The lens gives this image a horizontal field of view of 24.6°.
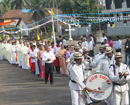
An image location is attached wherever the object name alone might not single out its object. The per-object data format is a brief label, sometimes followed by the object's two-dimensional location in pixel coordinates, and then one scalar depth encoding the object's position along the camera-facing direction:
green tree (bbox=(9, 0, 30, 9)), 74.01
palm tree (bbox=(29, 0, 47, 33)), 52.44
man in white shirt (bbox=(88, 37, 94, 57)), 18.53
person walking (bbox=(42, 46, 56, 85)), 12.34
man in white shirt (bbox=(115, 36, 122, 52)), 18.12
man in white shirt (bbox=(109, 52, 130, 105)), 6.98
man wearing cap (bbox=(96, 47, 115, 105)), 8.26
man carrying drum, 7.09
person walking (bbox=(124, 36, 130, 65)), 16.46
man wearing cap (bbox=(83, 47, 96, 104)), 8.10
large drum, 7.03
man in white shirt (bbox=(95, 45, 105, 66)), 9.22
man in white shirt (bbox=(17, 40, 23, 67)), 19.45
